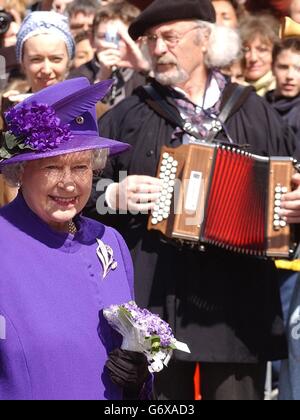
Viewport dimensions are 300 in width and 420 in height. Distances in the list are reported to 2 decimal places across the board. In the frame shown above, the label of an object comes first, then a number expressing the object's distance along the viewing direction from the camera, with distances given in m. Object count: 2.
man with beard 11.70
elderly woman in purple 7.49
